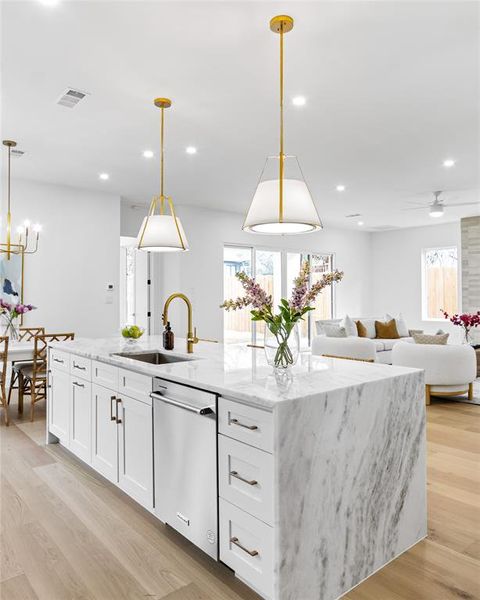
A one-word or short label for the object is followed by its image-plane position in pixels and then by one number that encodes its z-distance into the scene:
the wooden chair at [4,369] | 4.36
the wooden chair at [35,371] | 4.50
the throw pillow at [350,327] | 7.21
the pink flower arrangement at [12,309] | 4.91
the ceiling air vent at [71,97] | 3.41
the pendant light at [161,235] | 3.12
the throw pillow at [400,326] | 7.82
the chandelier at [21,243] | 5.56
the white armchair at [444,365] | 4.93
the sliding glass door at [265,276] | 8.44
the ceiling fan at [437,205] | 6.73
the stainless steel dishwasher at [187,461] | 1.91
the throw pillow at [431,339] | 5.22
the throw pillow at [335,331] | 6.64
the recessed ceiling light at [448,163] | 5.17
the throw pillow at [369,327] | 7.63
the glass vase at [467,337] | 6.01
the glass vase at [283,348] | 2.14
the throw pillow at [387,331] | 7.61
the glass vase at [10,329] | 4.95
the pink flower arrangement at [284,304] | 2.06
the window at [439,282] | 9.54
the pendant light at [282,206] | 2.10
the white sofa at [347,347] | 6.21
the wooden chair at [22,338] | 4.92
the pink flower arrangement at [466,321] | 5.77
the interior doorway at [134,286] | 7.60
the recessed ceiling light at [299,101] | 3.52
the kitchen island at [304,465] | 1.64
